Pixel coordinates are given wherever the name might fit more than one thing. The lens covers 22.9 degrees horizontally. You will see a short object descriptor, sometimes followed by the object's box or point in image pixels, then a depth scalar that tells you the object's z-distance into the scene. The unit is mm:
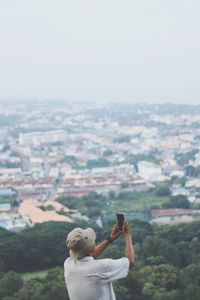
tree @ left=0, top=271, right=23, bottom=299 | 19266
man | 4579
